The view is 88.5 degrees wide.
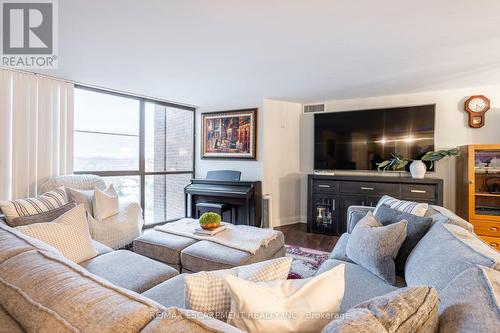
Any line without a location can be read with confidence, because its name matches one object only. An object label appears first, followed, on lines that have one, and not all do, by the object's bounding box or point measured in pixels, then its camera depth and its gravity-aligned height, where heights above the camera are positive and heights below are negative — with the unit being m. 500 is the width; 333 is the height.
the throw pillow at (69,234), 1.69 -0.48
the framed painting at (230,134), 4.55 +0.56
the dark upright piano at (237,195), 4.13 -0.50
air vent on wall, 4.64 +1.04
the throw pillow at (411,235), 1.64 -0.45
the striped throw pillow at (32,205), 1.92 -0.33
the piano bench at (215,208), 4.16 -0.72
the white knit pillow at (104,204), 2.85 -0.46
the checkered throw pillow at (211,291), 0.83 -0.42
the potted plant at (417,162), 3.60 +0.05
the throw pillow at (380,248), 1.56 -0.53
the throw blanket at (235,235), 2.20 -0.68
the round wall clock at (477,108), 3.60 +0.81
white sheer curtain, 2.94 +0.40
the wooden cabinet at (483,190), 3.27 -0.33
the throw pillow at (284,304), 0.72 -0.41
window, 3.77 +0.29
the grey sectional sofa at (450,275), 0.67 -0.40
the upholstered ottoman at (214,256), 1.99 -0.74
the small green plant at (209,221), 2.49 -0.55
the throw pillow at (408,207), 1.94 -0.33
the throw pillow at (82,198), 2.80 -0.37
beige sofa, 0.59 -0.36
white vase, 3.69 -0.06
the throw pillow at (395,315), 0.61 -0.38
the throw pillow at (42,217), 1.86 -0.40
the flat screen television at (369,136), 3.88 +0.47
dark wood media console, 3.53 -0.43
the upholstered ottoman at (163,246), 2.24 -0.75
